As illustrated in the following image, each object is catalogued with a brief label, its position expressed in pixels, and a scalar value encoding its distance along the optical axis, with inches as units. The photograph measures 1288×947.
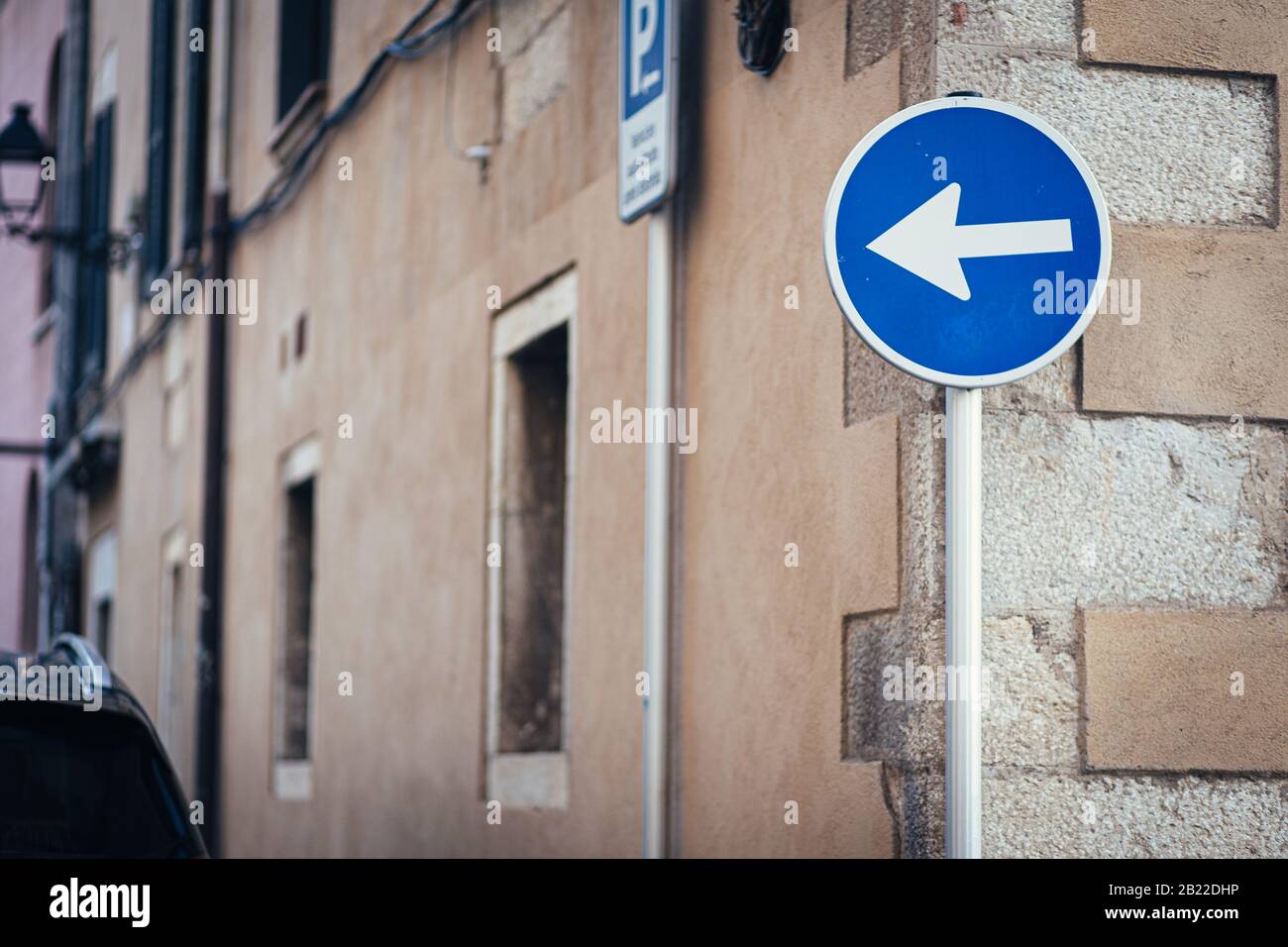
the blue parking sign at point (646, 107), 274.8
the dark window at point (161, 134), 639.8
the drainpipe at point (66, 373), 792.3
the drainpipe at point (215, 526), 548.1
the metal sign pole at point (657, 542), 271.7
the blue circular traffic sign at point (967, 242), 176.7
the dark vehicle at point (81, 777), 198.5
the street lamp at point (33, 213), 616.1
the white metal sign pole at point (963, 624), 175.5
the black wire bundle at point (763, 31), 252.1
